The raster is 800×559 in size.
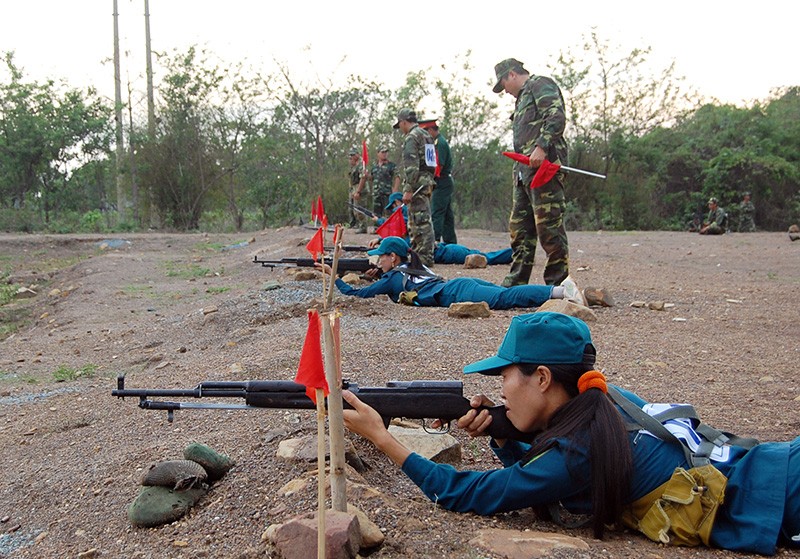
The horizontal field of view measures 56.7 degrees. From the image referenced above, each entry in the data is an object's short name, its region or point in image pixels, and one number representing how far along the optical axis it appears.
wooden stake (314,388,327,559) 1.71
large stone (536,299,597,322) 6.01
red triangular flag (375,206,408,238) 9.45
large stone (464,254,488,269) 10.27
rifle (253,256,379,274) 8.12
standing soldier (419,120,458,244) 10.91
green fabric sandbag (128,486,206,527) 2.83
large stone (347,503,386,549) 2.26
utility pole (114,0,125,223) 22.80
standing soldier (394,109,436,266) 9.43
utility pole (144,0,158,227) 23.30
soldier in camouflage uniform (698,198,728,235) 19.20
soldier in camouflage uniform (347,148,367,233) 16.63
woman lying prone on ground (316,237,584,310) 6.61
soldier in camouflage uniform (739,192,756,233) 22.08
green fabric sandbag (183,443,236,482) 3.07
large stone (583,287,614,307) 7.05
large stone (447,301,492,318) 6.41
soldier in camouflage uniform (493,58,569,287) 6.54
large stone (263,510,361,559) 2.05
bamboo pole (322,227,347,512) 1.90
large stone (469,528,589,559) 2.20
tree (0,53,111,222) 20.19
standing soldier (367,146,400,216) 15.89
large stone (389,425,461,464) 3.12
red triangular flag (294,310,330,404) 1.78
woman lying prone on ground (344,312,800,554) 2.31
